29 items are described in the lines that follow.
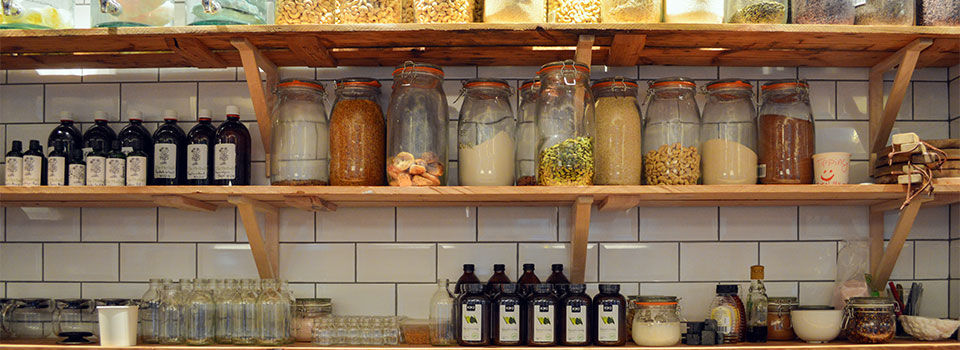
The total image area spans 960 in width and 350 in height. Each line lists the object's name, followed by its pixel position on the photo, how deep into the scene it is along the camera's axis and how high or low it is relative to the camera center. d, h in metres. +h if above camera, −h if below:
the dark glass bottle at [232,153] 2.15 +0.09
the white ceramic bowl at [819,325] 2.06 -0.33
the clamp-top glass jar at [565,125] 1.97 +0.15
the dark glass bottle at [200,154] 2.15 +0.08
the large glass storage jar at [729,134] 2.06 +0.14
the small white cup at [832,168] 2.03 +0.05
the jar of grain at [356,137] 2.07 +0.12
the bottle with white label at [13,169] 2.14 +0.04
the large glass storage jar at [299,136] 2.09 +0.13
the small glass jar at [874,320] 2.02 -0.31
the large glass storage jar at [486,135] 2.06 +0.13
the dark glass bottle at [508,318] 2.00 -0.30
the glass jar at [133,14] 2.08 +0.42
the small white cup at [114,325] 2.04 -0.33
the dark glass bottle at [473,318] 2.00 -0.30
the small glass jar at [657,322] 2.02 -0.31
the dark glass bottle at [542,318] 2.00 -0.30
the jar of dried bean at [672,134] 2.04 +0.14
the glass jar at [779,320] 2.13 -0.33
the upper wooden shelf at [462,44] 1.98 +0.35
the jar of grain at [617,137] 2.04 +0.13
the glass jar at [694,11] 2.01 +0.42
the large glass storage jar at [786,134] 2.07 +0.14
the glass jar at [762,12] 2.04 +0.43
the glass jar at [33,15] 2.08 +0.42
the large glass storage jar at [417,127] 2.02 +0.15
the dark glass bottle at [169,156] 2.17 +0.08
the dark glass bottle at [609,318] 2.00 -0.30
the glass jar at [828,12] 2.02 +0.42
